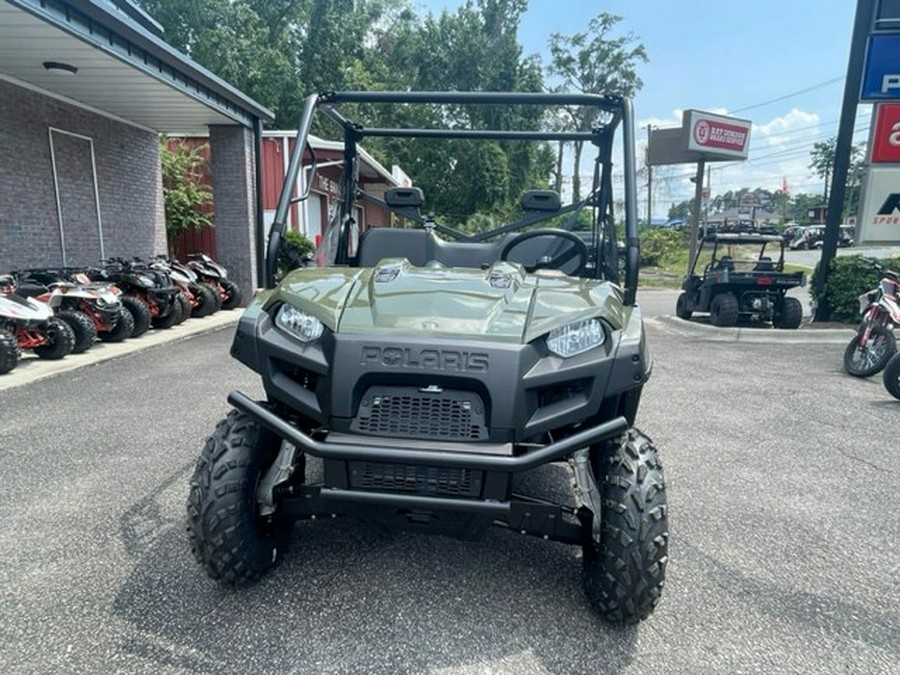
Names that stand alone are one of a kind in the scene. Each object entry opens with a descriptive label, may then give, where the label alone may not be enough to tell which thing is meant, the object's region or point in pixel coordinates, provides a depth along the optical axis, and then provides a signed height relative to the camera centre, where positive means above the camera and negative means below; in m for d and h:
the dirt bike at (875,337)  5.88 -1.09
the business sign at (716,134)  14.25 +2.18
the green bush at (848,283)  8.47 -0.80
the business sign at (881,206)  8.48 +0.30
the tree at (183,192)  13.05 +0.48
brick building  6.14 +1.19
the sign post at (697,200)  12.83 +0.52
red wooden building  13.20 +0.77
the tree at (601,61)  40.22 +10.81
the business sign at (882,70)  8.10 +2.14
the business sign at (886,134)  8.30 +1.28
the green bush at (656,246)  27.97 -1.11
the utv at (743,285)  9.15 -0.96
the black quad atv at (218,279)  9.54 -1.04
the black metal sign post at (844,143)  8.26 +1.22
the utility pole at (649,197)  33.72 +1.68
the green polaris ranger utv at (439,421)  1.82 -0.64
